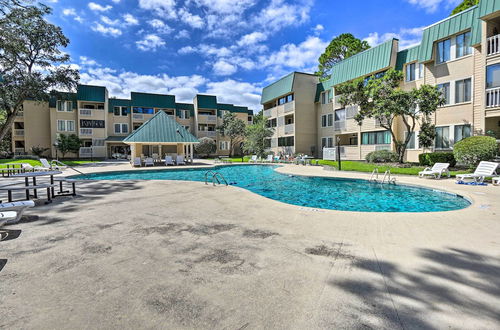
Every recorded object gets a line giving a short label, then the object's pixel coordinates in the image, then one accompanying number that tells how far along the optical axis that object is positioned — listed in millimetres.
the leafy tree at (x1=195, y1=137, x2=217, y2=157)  39506
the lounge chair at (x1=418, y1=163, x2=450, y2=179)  12991
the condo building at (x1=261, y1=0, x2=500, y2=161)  15328
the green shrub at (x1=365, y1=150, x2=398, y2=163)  20066
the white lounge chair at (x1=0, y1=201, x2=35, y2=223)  4715
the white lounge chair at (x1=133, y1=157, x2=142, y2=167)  24922
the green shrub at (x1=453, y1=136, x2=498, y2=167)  13219
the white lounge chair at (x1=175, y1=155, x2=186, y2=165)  26528
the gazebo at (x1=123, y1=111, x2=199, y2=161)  25078
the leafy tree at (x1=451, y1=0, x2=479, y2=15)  25655
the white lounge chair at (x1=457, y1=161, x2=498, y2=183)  10961
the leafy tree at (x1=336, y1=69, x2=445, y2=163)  16172
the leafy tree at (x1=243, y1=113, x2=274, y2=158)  32281
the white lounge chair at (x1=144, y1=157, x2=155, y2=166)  25427
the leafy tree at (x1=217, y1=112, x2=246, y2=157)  39906
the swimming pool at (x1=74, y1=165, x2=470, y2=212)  9180
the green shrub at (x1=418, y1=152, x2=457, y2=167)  16297
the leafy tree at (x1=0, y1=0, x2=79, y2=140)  23125
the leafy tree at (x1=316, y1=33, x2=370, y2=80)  37562
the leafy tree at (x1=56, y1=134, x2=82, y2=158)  33844
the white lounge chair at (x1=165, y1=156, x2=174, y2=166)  25891
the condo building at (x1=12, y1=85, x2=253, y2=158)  37094
